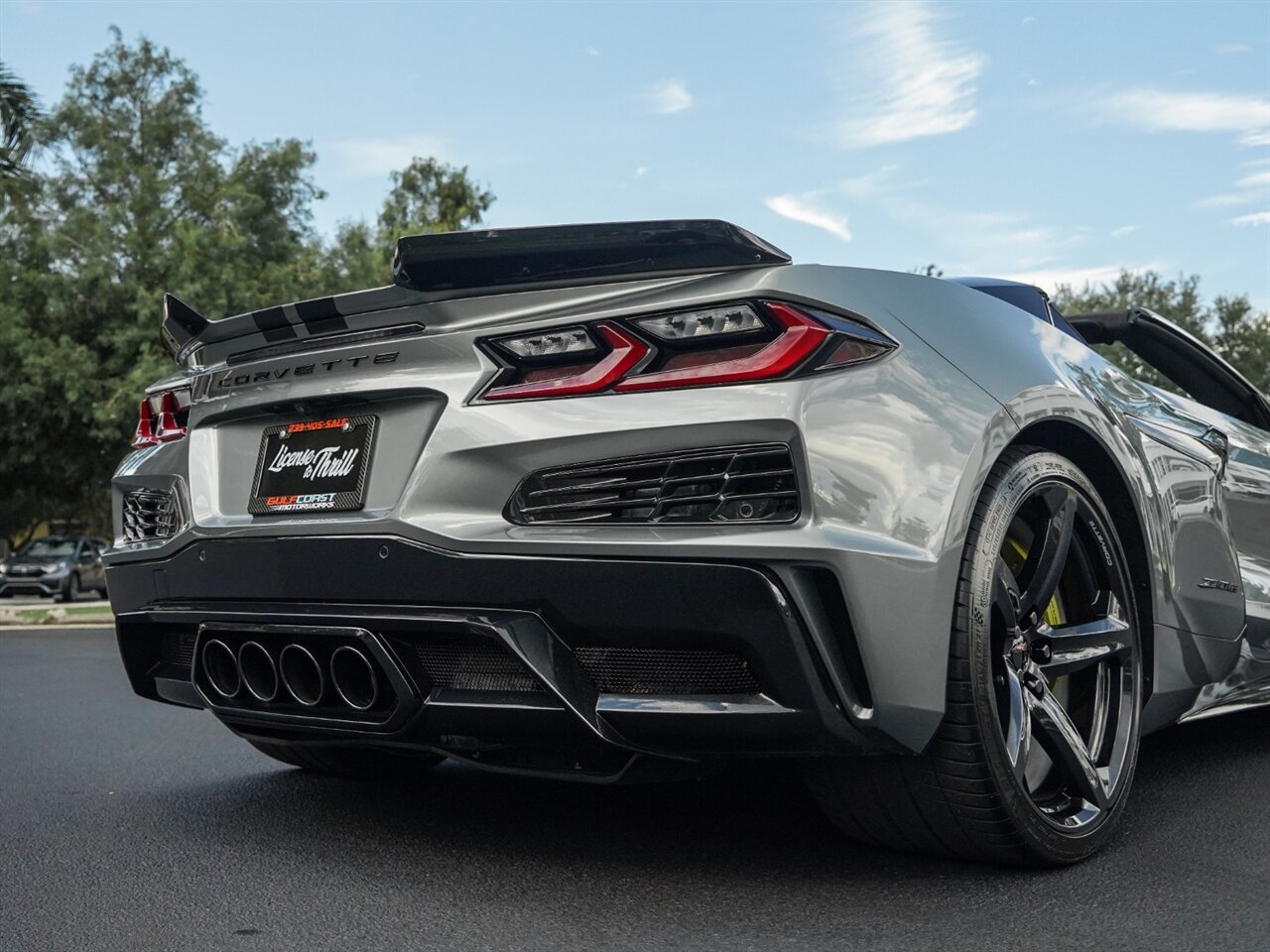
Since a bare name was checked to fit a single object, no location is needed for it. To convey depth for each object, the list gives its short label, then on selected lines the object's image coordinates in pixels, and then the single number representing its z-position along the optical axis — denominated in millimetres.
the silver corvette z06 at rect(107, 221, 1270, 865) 2500
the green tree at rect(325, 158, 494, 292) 38625
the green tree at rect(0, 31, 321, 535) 27297
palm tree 15734
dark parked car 30203
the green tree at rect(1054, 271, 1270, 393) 42188
